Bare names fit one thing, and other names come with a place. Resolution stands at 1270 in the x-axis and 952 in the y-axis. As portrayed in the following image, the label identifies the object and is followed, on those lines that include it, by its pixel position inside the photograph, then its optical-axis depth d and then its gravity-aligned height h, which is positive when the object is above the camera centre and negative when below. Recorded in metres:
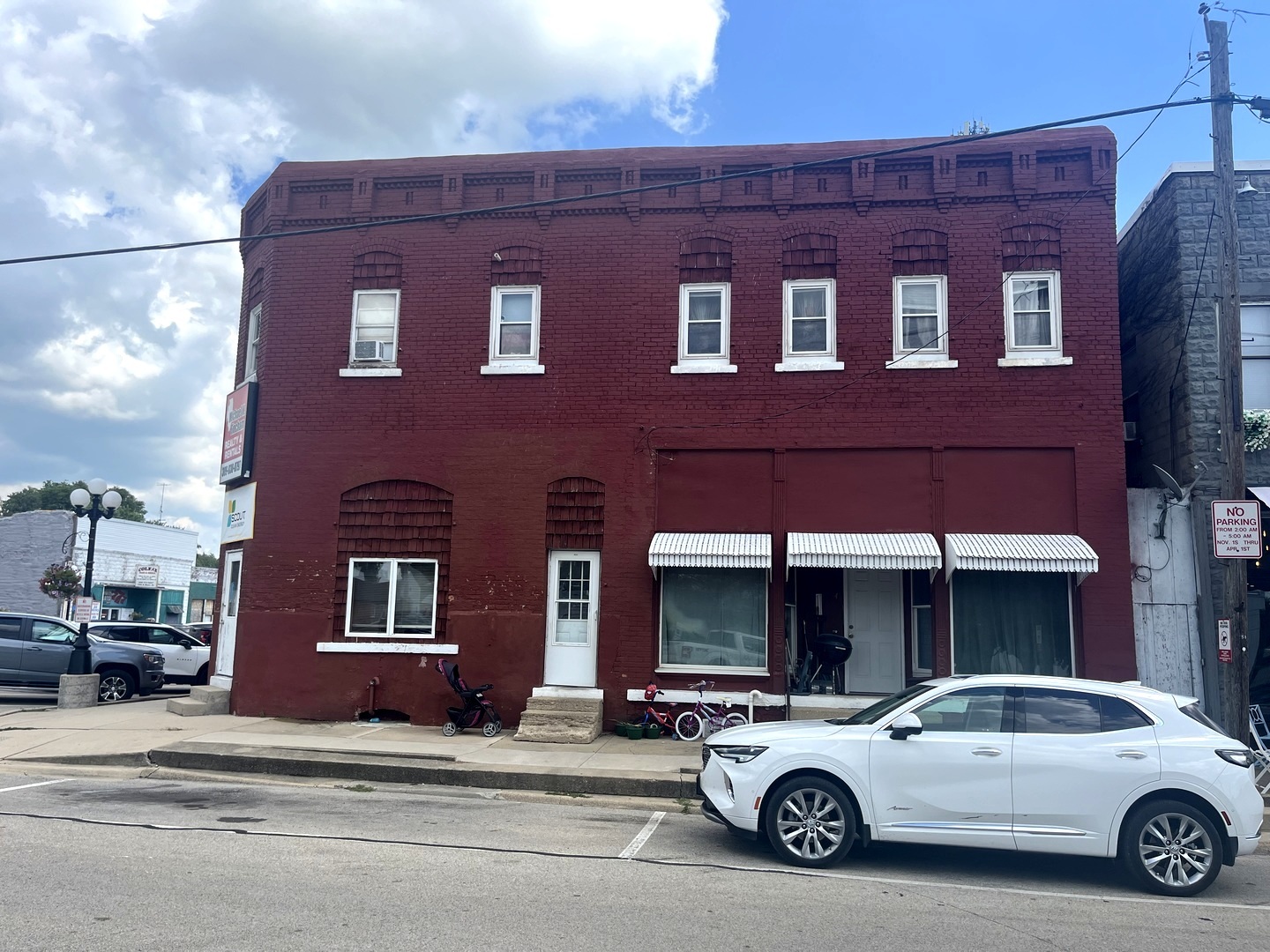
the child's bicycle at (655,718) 13.73 -1.41
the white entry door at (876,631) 14.33 -0.15
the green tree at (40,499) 74.44 +7.31
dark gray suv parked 18.27 -1.09
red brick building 13.77 +2.62
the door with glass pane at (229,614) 16.25 -0.19
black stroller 13.54 -1.39
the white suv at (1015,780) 7.29 -1.16
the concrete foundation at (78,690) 16.62 -1.52
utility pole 10.39 +2.76
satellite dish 13.31 +1.88
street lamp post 17.42 +1.66
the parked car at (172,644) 21.09 -0.91
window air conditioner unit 15.33 +3.91
